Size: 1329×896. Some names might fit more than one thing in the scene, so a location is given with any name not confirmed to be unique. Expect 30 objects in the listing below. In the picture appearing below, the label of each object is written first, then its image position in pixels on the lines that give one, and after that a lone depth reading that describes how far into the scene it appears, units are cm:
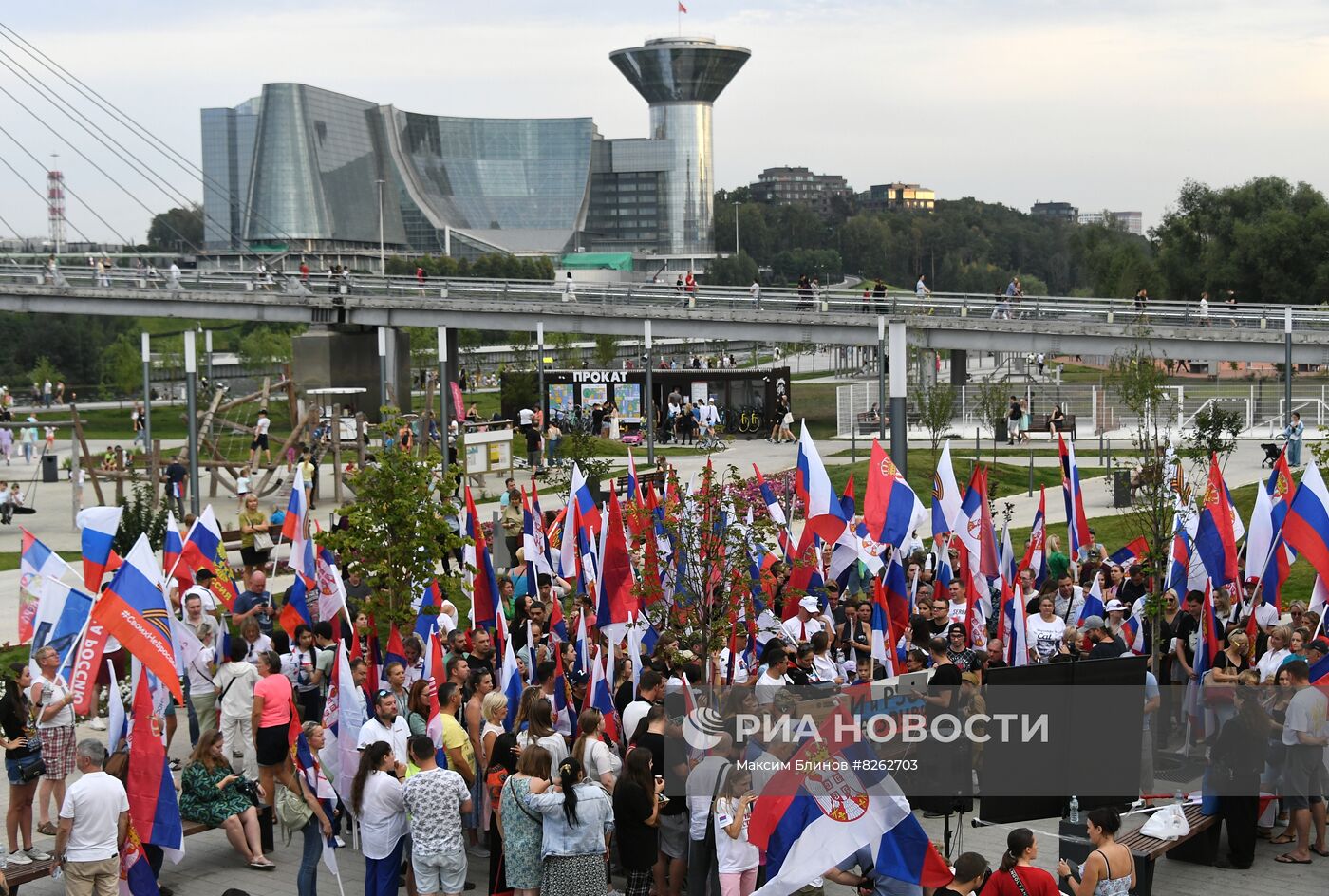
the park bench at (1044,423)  4703
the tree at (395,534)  1630
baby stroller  3481
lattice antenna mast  14312
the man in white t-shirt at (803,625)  1490
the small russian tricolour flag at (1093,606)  1547
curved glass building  18025
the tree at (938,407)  3625
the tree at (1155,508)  1466
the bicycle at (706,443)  4385
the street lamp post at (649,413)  3438
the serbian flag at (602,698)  1187
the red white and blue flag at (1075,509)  1870
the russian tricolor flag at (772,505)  1909
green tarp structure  19400
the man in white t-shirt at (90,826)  980
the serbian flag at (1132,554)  1784
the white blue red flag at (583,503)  1777
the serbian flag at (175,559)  1582
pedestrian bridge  4512
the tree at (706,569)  1405
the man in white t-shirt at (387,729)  1077
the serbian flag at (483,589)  1505
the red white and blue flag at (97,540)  1411
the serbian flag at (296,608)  1491
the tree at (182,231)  18800
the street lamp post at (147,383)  3113
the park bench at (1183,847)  1056
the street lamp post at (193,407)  2575
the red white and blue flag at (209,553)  1594
